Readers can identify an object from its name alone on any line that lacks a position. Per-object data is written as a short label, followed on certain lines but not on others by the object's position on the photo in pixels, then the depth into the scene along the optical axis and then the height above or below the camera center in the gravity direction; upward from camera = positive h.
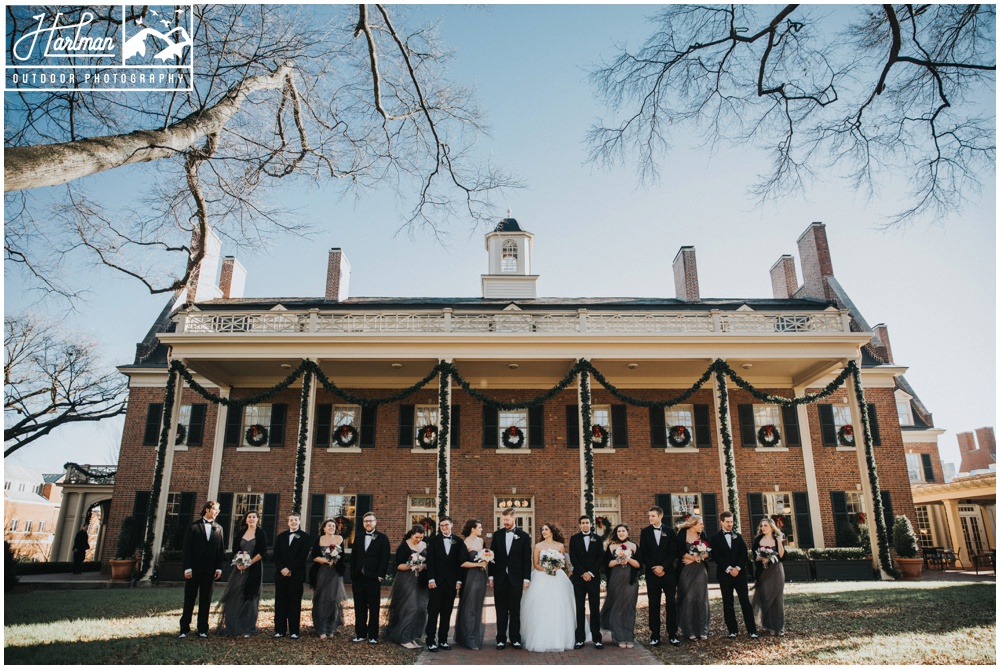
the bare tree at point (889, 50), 6.64 +5.00
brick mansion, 17.00 +2.78
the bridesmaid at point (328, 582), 8.03 -0.85
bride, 7.50 -1.05
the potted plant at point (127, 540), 16.89 -0.67
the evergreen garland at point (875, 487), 15.07 +0.64
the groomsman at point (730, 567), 7.80 -0.67
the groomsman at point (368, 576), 7.80 -0.74
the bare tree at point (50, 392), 20.61 +4.39
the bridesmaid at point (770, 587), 7.98 -0.91
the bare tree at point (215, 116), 6.59 +4.80
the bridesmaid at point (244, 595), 7.93 -0.99
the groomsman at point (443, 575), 7.64 -0.73
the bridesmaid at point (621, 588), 7.67 -0.89
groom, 7.66 -0.73
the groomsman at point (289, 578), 7.88 -0.77
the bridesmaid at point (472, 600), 7.63 -1.02
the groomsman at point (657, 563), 7.76 -0.60
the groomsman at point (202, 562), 7.77 -0.58
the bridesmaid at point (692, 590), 7.86 -0.93
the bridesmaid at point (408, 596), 7.78 -1.00
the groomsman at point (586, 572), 7.70 -0.70
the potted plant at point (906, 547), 15.30 -0.82
